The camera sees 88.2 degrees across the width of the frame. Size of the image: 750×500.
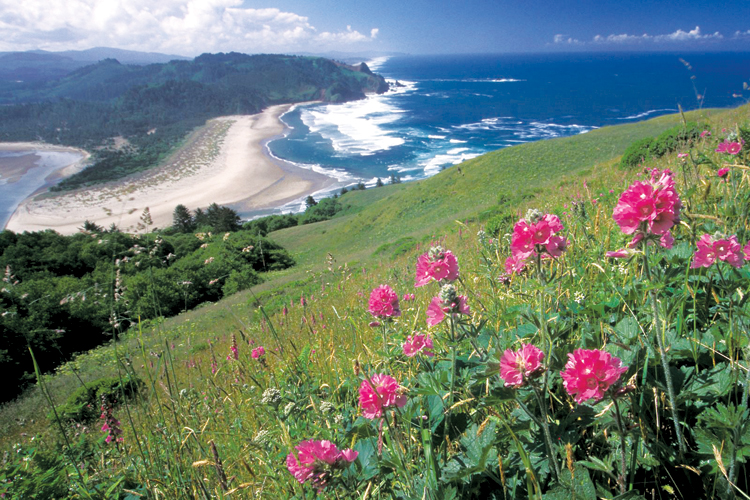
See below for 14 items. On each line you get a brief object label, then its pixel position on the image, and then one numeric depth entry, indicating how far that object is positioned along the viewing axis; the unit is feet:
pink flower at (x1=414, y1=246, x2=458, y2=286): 5.00
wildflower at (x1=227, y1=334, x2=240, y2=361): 9.12
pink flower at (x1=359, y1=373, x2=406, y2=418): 4.39
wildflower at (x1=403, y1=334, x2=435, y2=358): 5.63
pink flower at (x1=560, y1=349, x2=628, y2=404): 3.29
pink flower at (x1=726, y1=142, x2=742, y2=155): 9.07
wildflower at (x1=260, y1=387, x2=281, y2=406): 5.33
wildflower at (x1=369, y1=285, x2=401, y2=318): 5.84
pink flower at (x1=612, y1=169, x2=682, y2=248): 3.60
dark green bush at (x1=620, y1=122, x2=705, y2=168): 39.06
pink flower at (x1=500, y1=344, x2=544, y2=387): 3.50
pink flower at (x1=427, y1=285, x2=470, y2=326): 4.40
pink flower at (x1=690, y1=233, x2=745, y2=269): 4.60
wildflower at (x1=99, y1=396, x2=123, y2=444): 7.84
